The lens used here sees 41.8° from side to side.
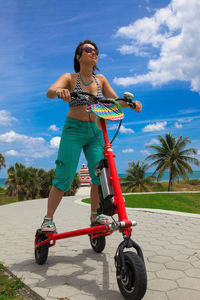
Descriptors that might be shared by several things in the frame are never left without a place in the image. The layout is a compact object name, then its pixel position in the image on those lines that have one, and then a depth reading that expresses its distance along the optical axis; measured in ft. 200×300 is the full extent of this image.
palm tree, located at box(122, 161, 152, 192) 107.04
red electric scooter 5.99
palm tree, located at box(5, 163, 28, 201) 84.53
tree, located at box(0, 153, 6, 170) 118.50
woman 9.48
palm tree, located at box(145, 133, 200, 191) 96.99
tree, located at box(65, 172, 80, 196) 78.84
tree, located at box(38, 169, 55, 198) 83.30
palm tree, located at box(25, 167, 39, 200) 84.17
